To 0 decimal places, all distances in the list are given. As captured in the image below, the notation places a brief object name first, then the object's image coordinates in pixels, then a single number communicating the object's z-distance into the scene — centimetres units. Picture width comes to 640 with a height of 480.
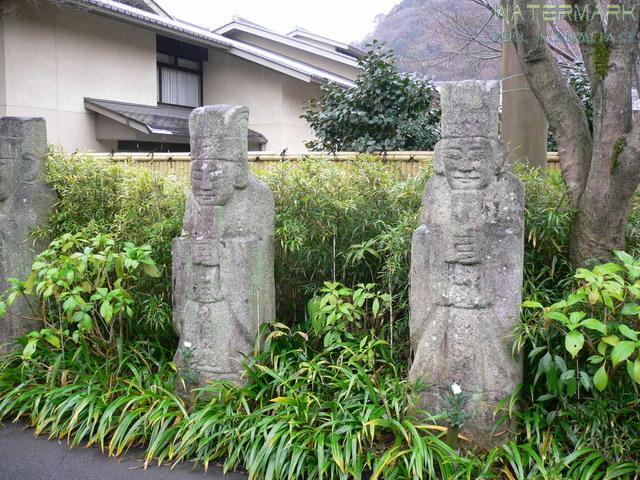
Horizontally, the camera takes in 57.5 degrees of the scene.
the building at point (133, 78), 1011
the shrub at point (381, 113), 727
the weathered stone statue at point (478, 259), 350
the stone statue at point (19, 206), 508
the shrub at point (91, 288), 424
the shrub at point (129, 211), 484
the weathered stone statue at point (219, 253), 405
